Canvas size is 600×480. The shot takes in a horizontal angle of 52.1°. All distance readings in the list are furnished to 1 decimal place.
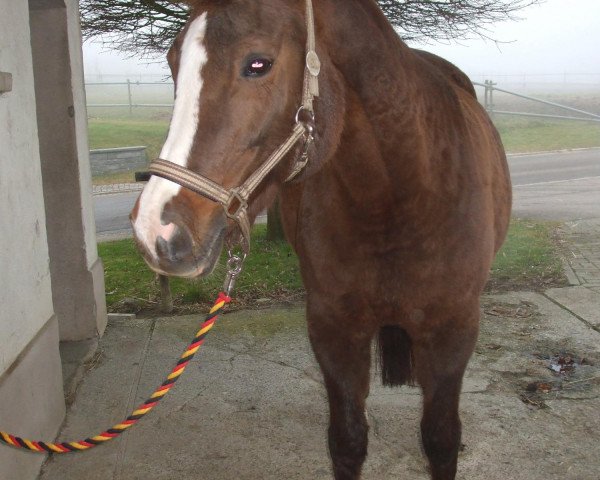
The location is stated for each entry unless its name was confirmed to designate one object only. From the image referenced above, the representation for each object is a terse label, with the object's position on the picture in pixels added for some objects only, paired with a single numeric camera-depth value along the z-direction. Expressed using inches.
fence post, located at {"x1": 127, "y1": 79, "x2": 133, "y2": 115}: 770.8
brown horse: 56.9
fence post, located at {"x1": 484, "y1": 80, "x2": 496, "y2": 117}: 593.9
